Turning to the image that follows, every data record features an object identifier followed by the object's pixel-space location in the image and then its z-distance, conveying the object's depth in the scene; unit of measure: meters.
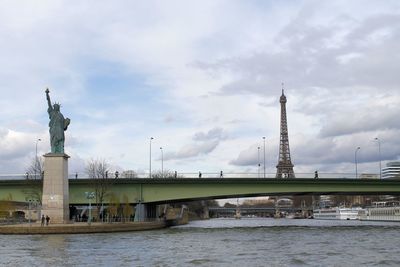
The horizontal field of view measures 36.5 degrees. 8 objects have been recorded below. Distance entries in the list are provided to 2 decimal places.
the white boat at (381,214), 150.06
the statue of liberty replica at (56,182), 75.19
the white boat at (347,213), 183.00
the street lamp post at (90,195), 84.40
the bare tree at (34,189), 91.06
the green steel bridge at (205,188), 88.69
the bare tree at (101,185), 89.56
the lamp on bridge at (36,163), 113.54
